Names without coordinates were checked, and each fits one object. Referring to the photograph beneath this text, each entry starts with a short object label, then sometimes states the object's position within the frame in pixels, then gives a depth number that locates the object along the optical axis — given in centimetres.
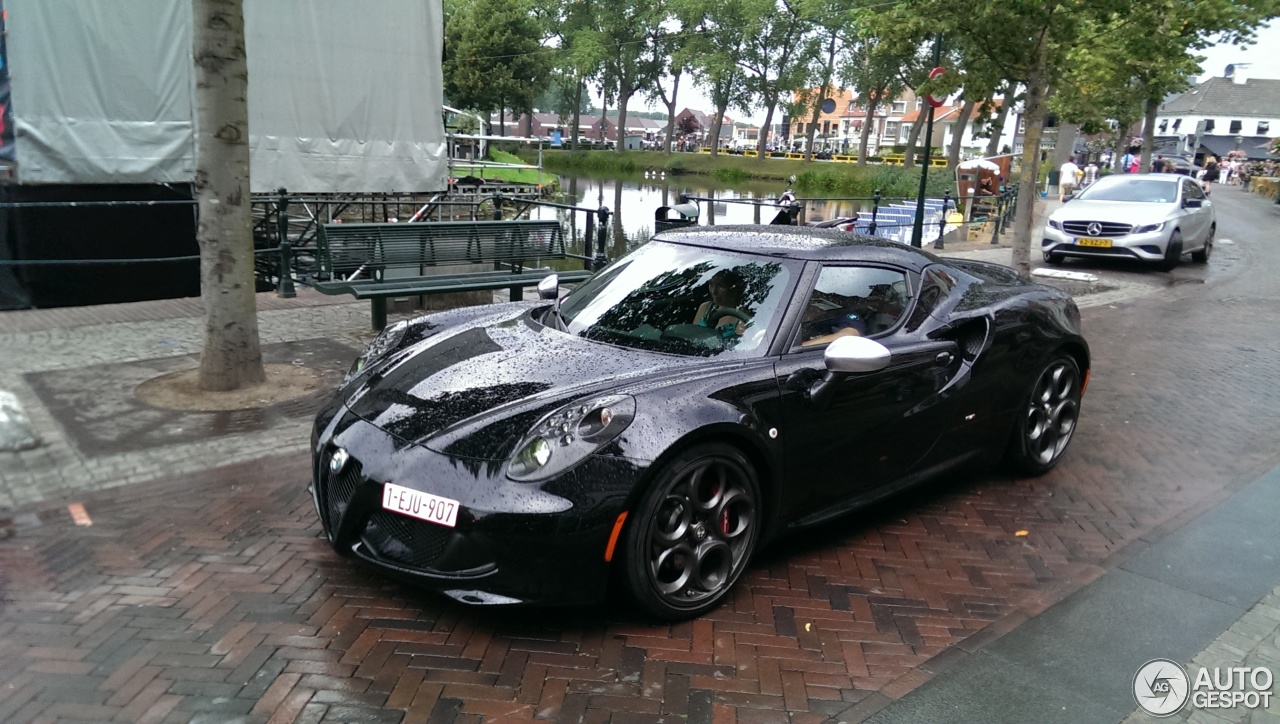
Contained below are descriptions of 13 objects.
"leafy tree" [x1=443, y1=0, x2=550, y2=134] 5262
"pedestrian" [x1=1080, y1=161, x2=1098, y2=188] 4136
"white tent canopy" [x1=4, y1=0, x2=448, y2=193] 896
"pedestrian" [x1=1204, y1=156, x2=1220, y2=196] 3588
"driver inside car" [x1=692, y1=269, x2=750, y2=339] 393
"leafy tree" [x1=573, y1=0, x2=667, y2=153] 6688
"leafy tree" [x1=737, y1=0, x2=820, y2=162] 6038
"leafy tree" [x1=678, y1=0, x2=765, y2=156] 6169
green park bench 759
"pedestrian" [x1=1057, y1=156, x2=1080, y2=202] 3025
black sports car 309
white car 1473
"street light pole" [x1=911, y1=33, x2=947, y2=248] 1517
